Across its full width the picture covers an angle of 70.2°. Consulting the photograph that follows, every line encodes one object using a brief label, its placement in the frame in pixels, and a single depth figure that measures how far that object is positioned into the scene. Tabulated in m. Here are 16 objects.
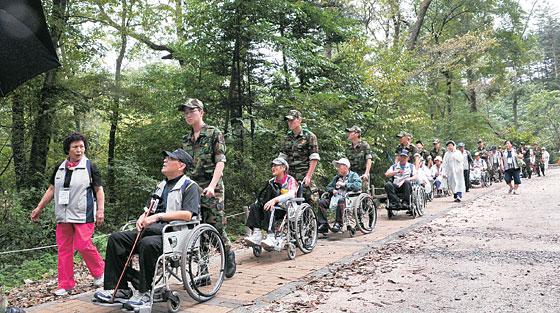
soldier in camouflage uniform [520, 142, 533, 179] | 22.86
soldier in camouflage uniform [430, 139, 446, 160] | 15.09
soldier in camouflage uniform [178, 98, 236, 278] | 4.44
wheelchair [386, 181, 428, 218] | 9.13
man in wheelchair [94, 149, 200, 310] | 3.28
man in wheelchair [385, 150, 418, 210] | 9.03
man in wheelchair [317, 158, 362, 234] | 6.94
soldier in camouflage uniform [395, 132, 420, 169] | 9.66
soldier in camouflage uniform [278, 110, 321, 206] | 6.31
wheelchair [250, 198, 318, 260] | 5.39
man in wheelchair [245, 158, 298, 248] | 5.23
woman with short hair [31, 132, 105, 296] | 4.37
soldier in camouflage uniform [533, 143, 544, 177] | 24.44
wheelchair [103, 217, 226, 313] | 3.39
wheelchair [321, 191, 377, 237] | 7.00
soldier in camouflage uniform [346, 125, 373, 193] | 7.96
